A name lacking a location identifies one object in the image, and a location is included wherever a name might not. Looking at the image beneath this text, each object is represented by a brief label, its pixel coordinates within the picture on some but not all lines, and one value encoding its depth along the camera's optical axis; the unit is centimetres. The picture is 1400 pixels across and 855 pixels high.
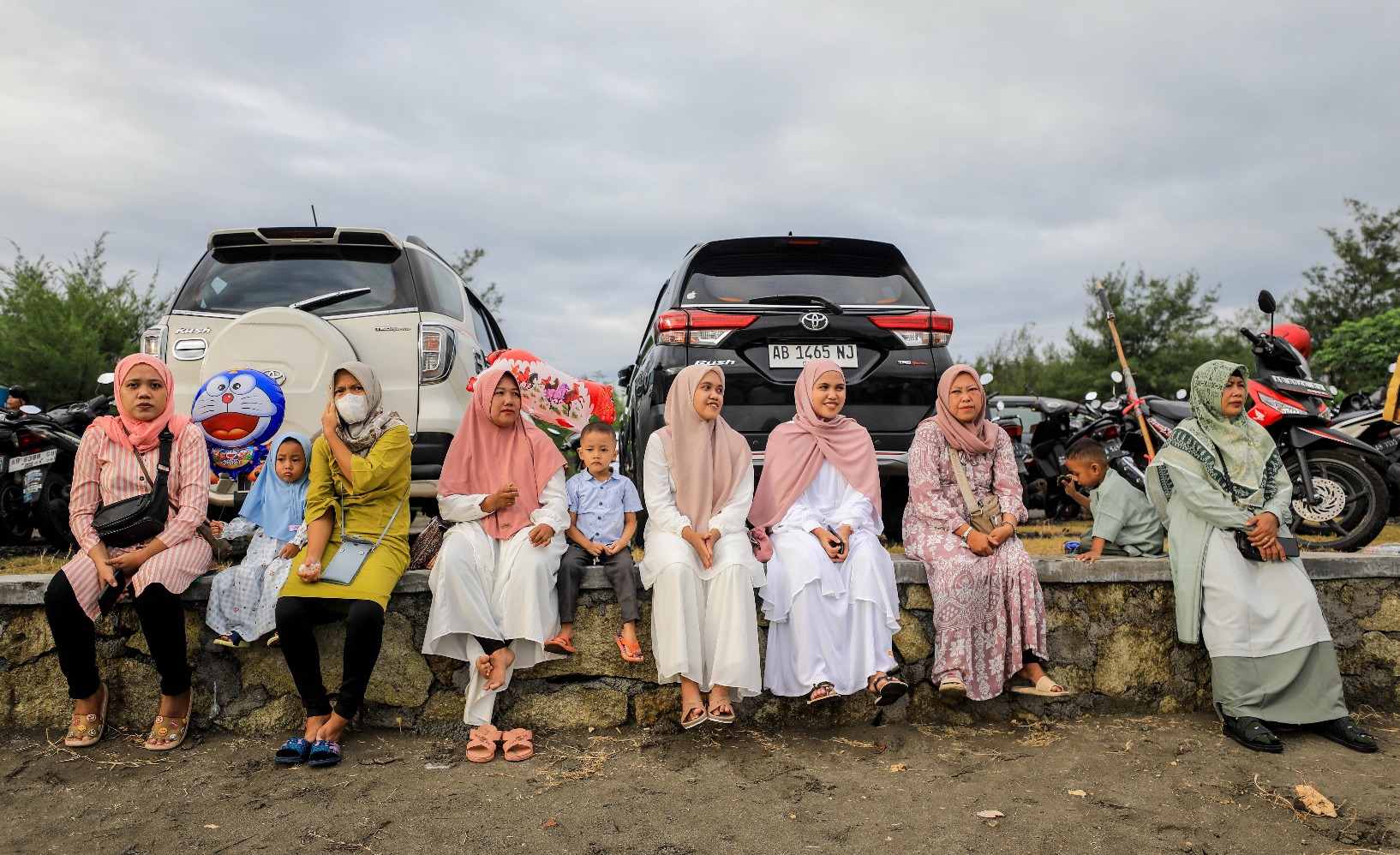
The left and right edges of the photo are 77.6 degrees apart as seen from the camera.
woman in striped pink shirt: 339
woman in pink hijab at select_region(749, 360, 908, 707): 356
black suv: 459
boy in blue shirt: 358
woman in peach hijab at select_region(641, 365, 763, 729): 342
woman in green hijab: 348
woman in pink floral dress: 362
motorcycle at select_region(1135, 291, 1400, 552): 513
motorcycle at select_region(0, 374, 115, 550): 577
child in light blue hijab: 352
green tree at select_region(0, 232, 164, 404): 1330
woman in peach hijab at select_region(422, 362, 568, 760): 347
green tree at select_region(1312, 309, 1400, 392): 2281
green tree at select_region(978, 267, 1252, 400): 2908
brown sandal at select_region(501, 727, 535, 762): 332
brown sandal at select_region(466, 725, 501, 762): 329
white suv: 445
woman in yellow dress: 335
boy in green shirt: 408
